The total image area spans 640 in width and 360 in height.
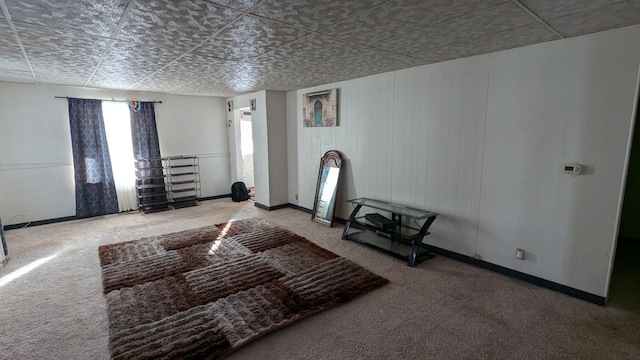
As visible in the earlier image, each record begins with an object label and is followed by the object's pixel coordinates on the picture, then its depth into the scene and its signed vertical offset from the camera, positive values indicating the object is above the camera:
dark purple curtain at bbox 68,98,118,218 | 5.01 -0.34
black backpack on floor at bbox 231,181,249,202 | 6.46 -1.10
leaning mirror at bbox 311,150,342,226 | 4.73 -0.76
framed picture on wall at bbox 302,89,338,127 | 4.67 +0.49
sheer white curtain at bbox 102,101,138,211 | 5.34 -0.17
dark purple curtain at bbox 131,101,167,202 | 5.56 -0.04
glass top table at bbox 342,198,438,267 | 3.42 -1.18
